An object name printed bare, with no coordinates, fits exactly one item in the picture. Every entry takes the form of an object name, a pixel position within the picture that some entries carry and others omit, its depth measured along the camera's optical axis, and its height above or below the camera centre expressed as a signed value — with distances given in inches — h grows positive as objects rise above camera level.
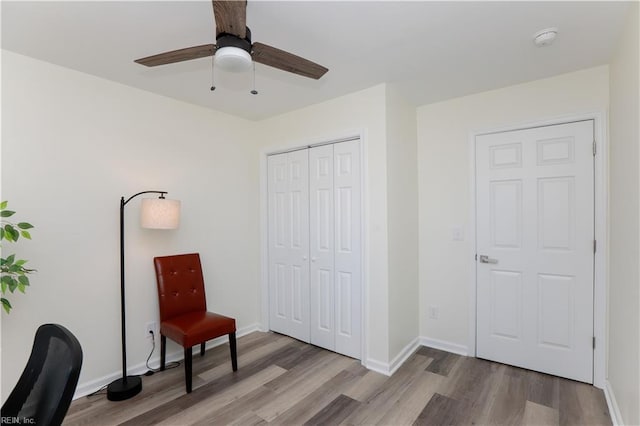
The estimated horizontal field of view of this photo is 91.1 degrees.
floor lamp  93.0 -4.0
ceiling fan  54.5 +32.5
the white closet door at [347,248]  115.7 -14.2
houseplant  69.6 -12.5
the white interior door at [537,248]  96.5 -12.8
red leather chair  95.3 -34.8
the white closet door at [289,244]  131.8 -14.5
